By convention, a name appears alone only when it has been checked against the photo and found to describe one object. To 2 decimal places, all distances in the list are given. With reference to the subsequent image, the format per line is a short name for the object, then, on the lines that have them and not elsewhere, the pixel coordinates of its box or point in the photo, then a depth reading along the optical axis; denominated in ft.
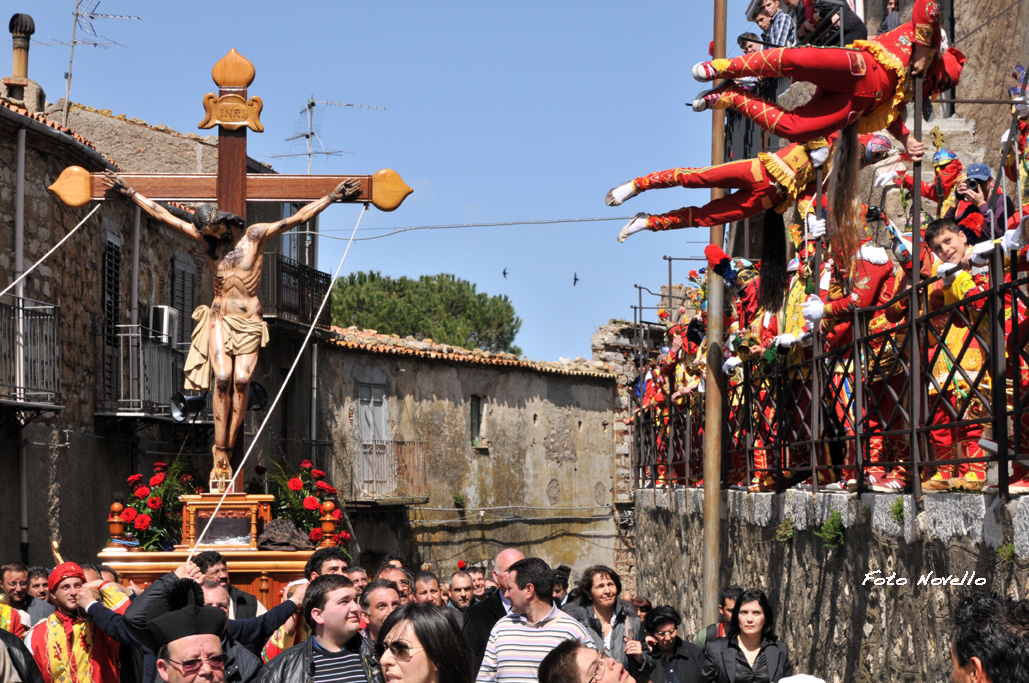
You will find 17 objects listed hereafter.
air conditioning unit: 57.11
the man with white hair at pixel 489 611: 20.45
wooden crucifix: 27.30
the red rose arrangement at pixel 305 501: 32.09
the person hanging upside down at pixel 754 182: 28.04
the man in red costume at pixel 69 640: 19.75
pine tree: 157.58
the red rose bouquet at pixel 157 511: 29.53
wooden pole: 31.76
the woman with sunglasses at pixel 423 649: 13.42
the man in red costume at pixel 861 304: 25.99
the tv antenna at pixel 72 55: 62.03
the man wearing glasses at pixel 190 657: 13.71
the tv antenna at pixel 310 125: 84.68
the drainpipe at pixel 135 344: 53.57
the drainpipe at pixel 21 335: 44.21
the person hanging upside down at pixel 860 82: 22.68
